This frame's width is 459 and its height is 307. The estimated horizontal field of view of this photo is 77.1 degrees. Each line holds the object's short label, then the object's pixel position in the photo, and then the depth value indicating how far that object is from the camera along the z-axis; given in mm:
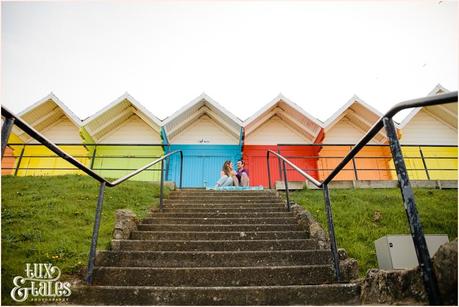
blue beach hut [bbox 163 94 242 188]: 11258
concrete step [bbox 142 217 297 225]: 4655
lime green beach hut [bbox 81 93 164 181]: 11305
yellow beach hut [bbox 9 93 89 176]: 11188
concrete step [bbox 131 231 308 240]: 4039
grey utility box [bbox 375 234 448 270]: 2865
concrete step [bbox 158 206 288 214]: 5301
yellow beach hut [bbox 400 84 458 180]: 11195
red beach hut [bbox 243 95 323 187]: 11281
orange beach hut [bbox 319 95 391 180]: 11258
